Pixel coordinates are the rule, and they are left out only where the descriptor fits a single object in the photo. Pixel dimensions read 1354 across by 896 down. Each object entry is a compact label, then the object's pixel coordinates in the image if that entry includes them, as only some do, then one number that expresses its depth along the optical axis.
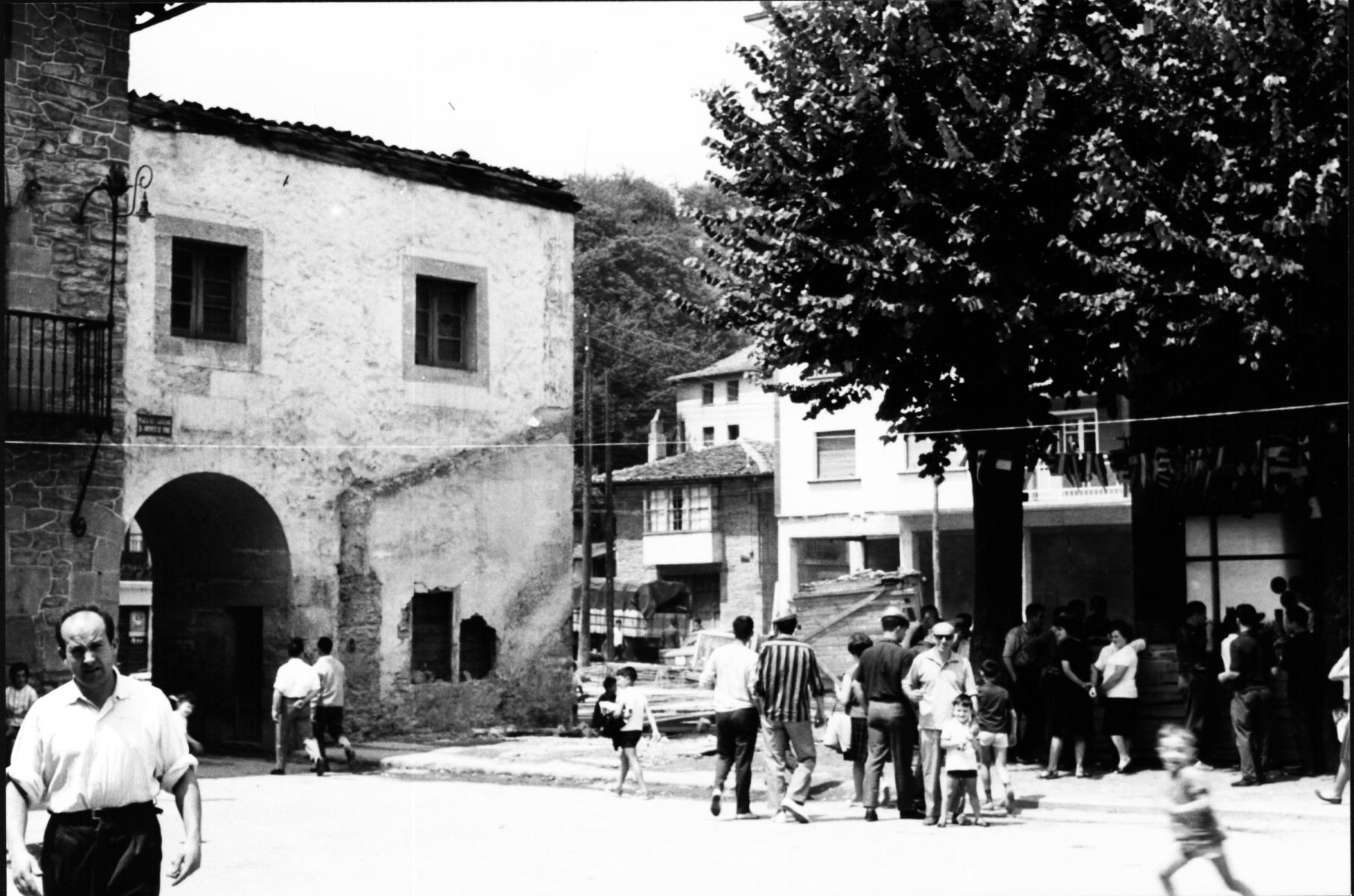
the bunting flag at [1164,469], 19.56
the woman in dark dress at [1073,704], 16.44
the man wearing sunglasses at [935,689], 13.65
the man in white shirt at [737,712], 14.10
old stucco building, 20.59
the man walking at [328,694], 19.81
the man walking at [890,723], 14.17
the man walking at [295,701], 19.67
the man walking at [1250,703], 15.39
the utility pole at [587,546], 41.81
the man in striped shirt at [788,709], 13.97
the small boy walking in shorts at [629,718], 15.82
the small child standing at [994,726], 14.27
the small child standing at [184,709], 6.07
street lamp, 19.61
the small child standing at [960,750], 13.31
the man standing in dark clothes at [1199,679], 16.28
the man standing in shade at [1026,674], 16.83
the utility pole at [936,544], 44.62
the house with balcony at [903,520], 45.16
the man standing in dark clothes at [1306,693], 15.76
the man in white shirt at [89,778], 5.70
